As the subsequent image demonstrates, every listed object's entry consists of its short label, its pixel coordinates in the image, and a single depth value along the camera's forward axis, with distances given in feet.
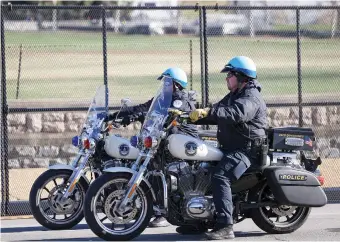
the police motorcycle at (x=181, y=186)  63.51
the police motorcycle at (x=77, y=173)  69.97
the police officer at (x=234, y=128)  62.95
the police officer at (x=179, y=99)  72.33
